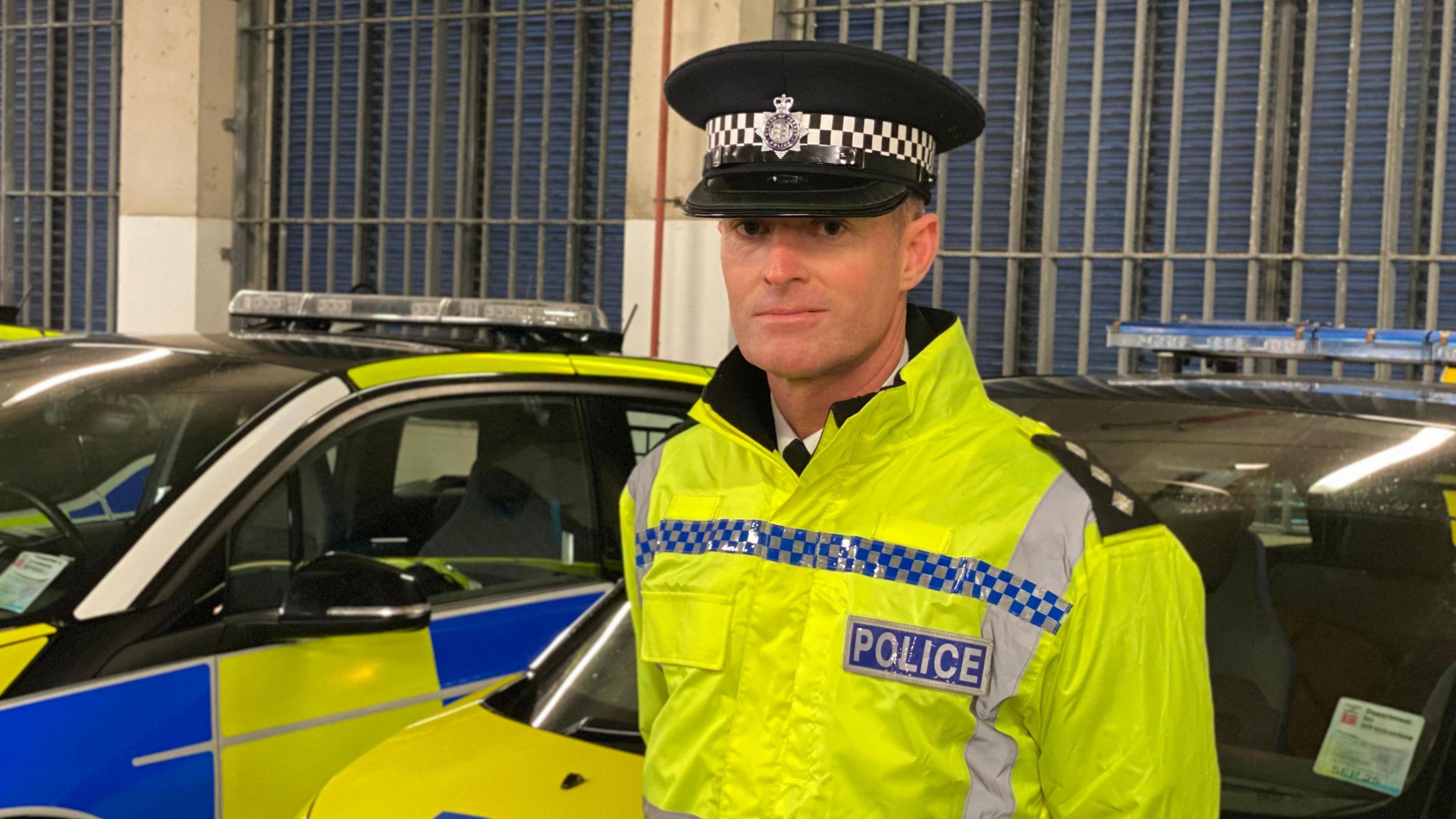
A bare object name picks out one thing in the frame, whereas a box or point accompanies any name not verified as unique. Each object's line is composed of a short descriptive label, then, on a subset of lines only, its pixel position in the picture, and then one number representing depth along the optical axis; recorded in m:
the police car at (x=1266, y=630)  1.99
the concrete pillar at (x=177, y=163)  9.24
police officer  1.29
